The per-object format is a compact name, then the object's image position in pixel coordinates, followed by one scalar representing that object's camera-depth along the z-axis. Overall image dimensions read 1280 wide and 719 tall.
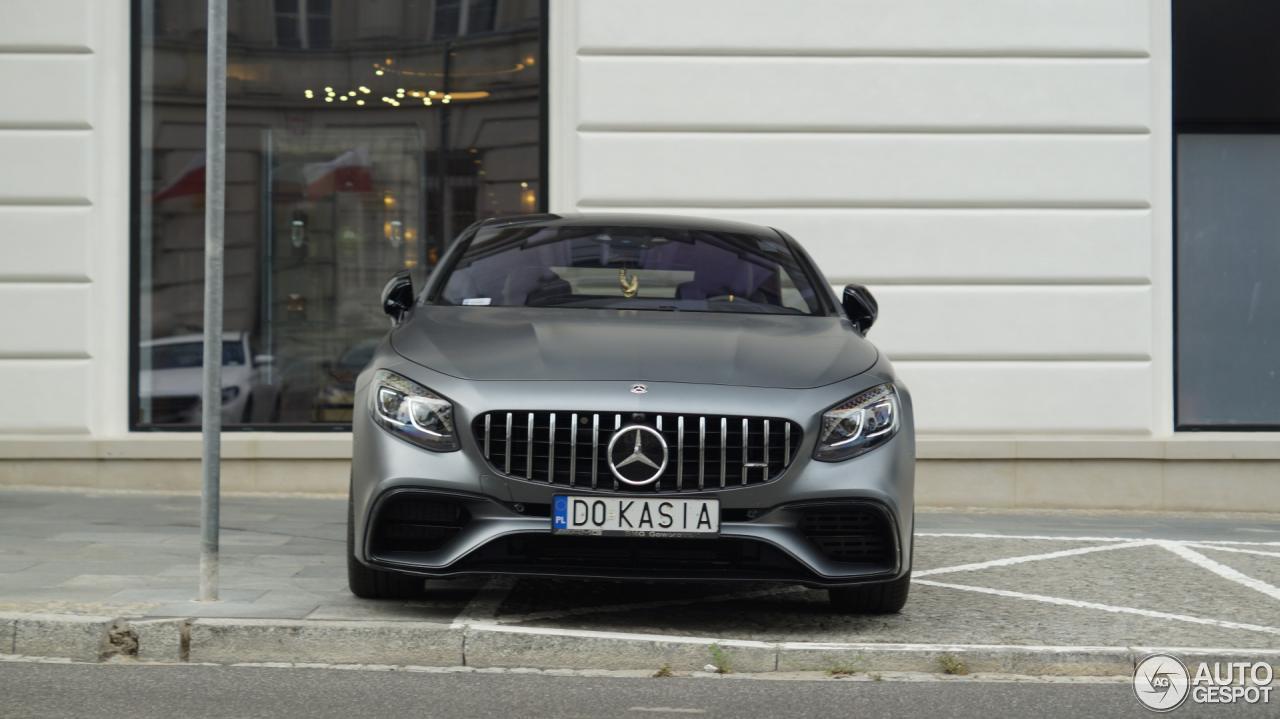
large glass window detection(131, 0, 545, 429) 11.15
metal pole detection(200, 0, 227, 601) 6.16
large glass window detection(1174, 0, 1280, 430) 11.25
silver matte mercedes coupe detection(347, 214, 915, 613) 5.62
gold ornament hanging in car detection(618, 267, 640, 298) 6.98
